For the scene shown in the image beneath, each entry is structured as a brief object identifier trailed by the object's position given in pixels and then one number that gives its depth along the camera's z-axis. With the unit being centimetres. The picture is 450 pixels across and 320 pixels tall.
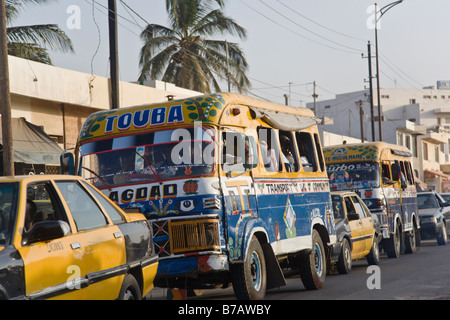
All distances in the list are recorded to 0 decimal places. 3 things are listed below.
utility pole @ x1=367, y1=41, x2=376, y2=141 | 4177
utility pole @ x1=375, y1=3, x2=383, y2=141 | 4143
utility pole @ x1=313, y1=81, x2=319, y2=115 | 6632
